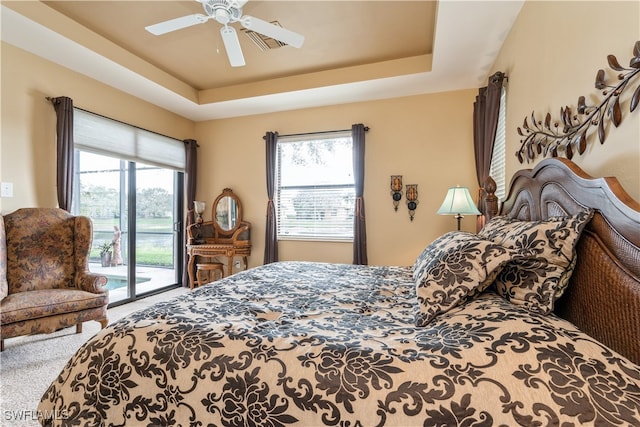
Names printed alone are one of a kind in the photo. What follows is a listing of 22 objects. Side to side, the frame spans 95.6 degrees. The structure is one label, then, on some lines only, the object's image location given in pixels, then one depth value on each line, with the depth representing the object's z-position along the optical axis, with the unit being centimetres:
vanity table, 416
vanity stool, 424
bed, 73
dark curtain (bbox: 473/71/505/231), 256
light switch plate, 255
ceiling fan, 203
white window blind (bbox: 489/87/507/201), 265
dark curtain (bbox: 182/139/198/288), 449
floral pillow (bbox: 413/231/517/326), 110
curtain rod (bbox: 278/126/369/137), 382
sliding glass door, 343
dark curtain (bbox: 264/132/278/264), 414
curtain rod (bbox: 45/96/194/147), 290
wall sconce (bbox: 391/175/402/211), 370
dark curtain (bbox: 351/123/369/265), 375
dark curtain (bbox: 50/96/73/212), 289
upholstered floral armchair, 219
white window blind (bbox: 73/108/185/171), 315
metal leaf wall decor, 104
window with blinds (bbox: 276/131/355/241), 401
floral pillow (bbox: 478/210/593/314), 101
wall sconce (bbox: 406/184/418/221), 366
